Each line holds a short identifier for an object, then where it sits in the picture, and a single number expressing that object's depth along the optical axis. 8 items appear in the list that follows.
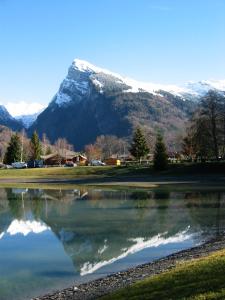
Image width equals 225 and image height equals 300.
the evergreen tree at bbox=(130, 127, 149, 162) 92.63
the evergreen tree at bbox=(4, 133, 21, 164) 112.77
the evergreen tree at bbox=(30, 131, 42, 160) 117.67
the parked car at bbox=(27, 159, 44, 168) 111.53
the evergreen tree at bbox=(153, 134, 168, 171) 76.08
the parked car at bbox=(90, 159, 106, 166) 113.57
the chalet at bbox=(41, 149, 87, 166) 132.49
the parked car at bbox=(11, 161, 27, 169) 104.52
